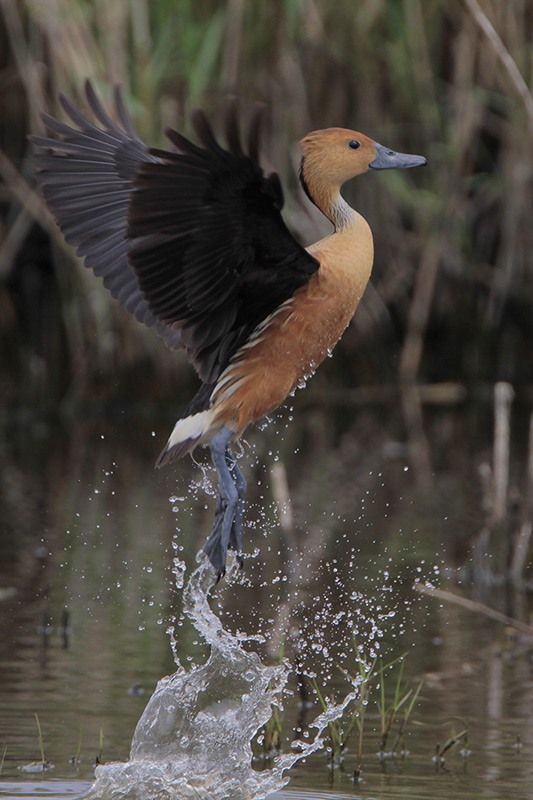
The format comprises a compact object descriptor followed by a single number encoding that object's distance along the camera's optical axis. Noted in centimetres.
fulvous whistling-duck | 893
